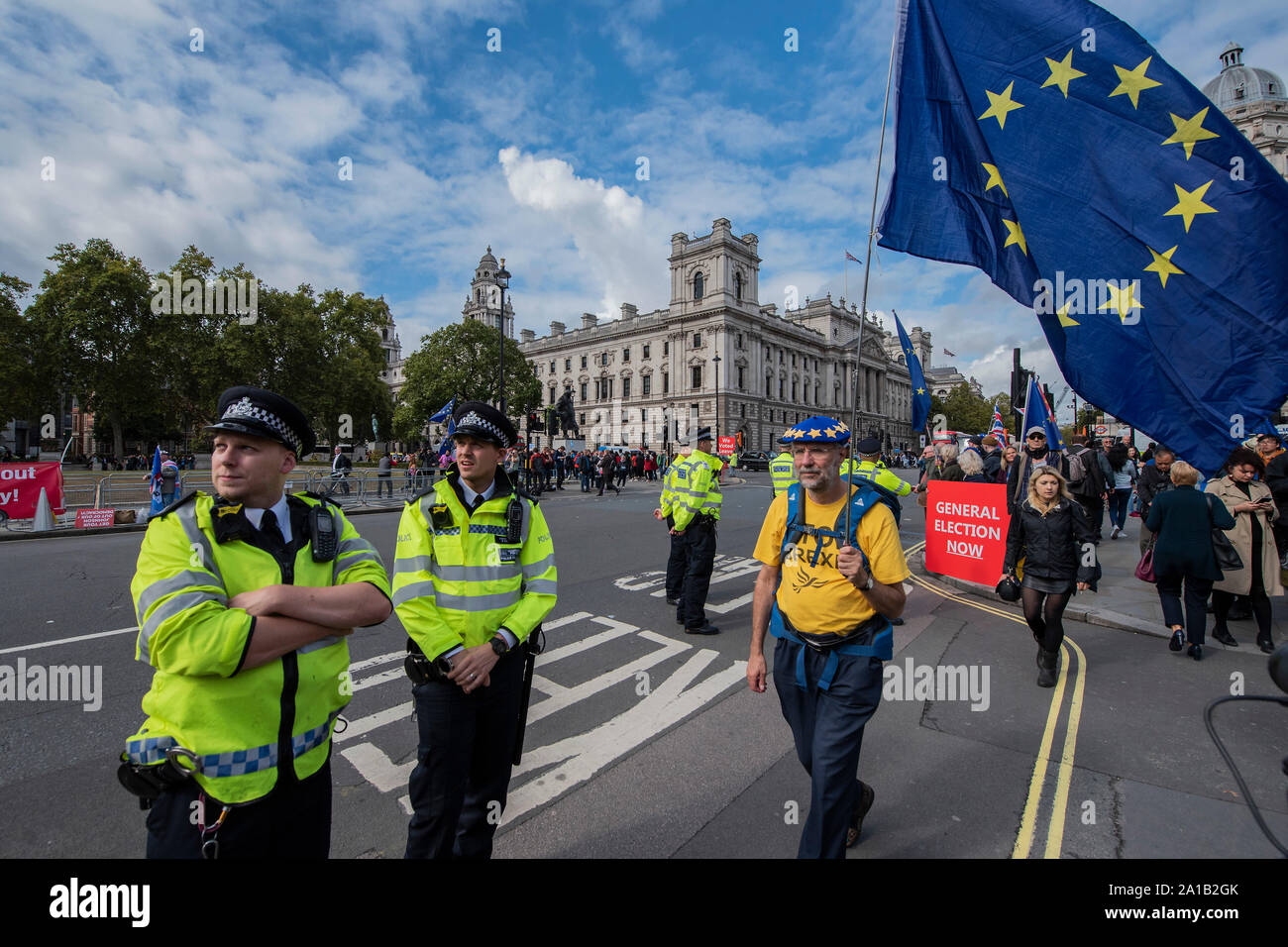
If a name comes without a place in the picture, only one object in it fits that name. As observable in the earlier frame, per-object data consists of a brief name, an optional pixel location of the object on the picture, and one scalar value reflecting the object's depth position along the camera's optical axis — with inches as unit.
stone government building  2679.6
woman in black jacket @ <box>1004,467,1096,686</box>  196.9
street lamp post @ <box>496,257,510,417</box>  984.9
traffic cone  526.7
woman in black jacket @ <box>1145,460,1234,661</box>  220.1
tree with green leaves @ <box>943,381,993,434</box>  3437.5
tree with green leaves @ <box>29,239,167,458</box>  1331.2
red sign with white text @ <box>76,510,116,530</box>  553.9
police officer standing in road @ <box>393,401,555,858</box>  90.6
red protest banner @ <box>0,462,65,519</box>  521.0
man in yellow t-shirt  96.7
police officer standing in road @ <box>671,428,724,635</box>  244.2
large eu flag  131.0
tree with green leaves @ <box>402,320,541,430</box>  2266.2
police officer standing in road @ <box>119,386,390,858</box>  62.9
